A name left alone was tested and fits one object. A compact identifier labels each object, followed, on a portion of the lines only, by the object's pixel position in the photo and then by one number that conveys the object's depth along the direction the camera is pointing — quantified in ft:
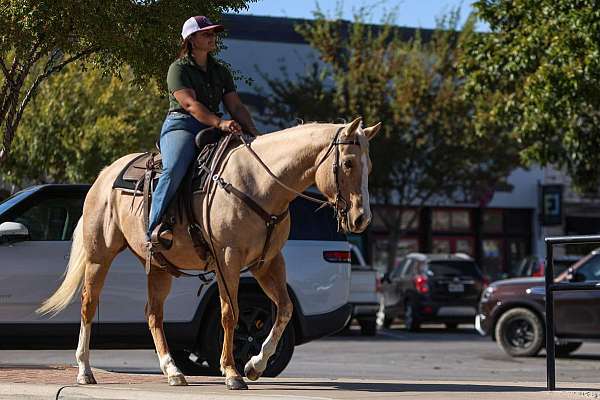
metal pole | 29.37
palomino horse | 28.14
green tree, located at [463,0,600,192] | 71.26
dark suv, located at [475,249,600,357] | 56.65
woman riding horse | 30.07
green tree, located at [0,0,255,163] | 38.17
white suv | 37.50
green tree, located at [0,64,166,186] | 91.15
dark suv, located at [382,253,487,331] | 89.81
